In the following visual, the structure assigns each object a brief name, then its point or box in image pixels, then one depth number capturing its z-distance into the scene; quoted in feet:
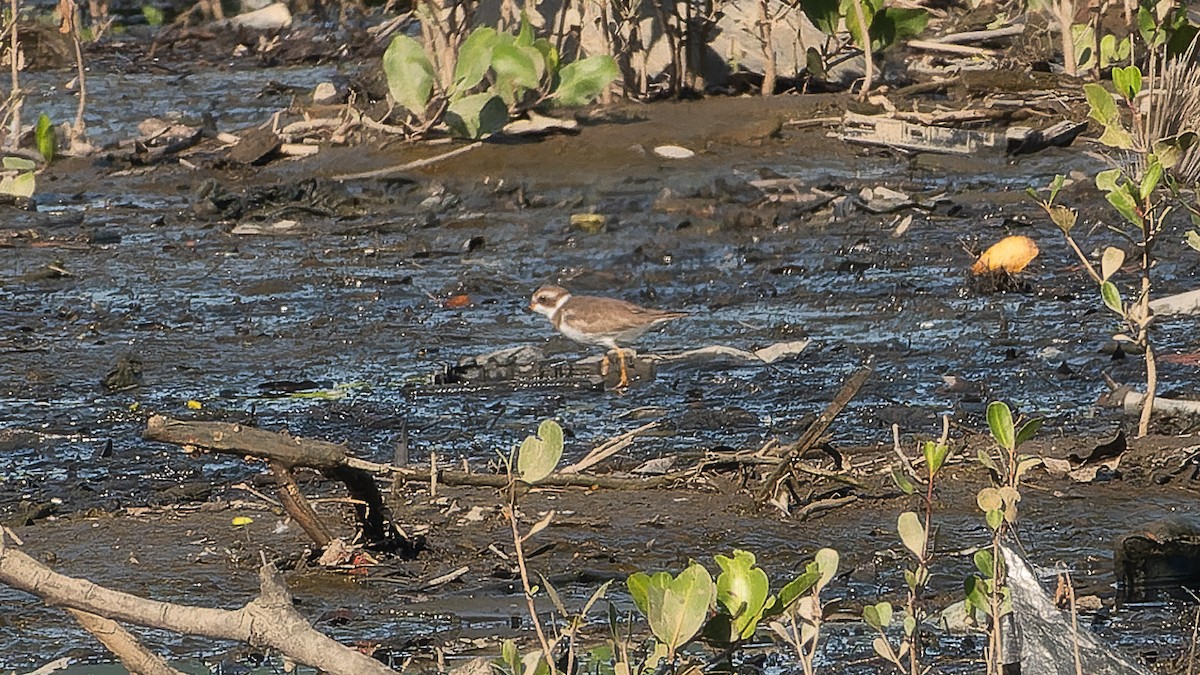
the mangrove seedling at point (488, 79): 73.46
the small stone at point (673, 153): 73.92
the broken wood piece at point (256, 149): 77.20
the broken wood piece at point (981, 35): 90.94
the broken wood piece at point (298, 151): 77.92
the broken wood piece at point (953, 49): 88.84
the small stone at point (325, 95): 93.56
